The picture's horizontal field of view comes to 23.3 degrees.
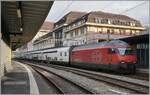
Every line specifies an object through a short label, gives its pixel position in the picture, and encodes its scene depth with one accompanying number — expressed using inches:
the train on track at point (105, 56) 1112.8
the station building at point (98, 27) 3558.1
